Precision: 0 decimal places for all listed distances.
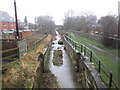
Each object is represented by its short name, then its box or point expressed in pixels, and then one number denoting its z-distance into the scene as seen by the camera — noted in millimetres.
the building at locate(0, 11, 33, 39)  29002
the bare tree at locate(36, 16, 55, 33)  40871
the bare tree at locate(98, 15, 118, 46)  11137
